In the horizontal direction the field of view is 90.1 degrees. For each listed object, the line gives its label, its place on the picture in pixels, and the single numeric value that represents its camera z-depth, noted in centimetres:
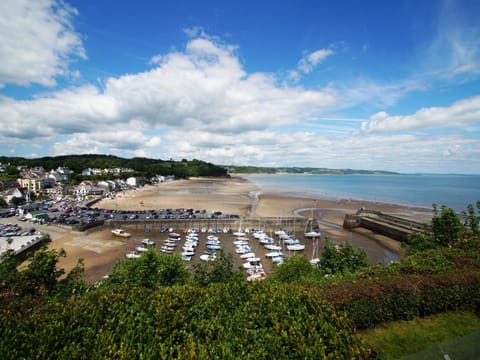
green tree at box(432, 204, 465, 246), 1810
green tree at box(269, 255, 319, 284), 1415
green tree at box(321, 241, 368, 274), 1549
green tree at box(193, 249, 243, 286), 1169
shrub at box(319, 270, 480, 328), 729
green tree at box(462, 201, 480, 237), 1767
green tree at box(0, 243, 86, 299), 994
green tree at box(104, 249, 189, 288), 1280
